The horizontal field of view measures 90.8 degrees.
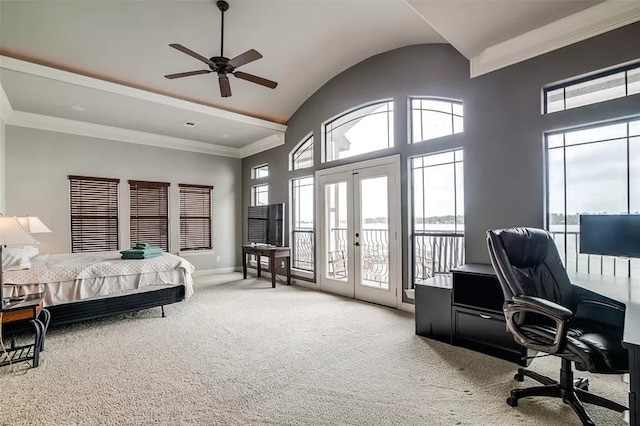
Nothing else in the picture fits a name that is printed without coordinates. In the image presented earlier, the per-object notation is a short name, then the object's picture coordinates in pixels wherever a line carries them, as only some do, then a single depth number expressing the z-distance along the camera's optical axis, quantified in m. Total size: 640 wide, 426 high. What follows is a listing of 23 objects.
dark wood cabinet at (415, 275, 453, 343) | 3.15
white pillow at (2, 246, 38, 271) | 3.28
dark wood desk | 1.23
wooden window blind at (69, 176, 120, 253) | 5.60
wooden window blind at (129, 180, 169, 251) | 6.21
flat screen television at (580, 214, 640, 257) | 2.29
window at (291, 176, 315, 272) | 5.94
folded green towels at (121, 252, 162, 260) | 4.16
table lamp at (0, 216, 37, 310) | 2.43
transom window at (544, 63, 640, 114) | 2.67
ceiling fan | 3.12
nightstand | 2.62
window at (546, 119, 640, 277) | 2.68
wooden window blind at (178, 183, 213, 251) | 6.84
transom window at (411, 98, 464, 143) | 3.84
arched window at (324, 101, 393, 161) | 4.64
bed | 3.28
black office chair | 1.77
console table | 5.73
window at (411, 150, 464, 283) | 3.83
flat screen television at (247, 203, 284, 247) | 5.97
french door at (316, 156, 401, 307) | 4.41
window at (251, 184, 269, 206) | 7.10
